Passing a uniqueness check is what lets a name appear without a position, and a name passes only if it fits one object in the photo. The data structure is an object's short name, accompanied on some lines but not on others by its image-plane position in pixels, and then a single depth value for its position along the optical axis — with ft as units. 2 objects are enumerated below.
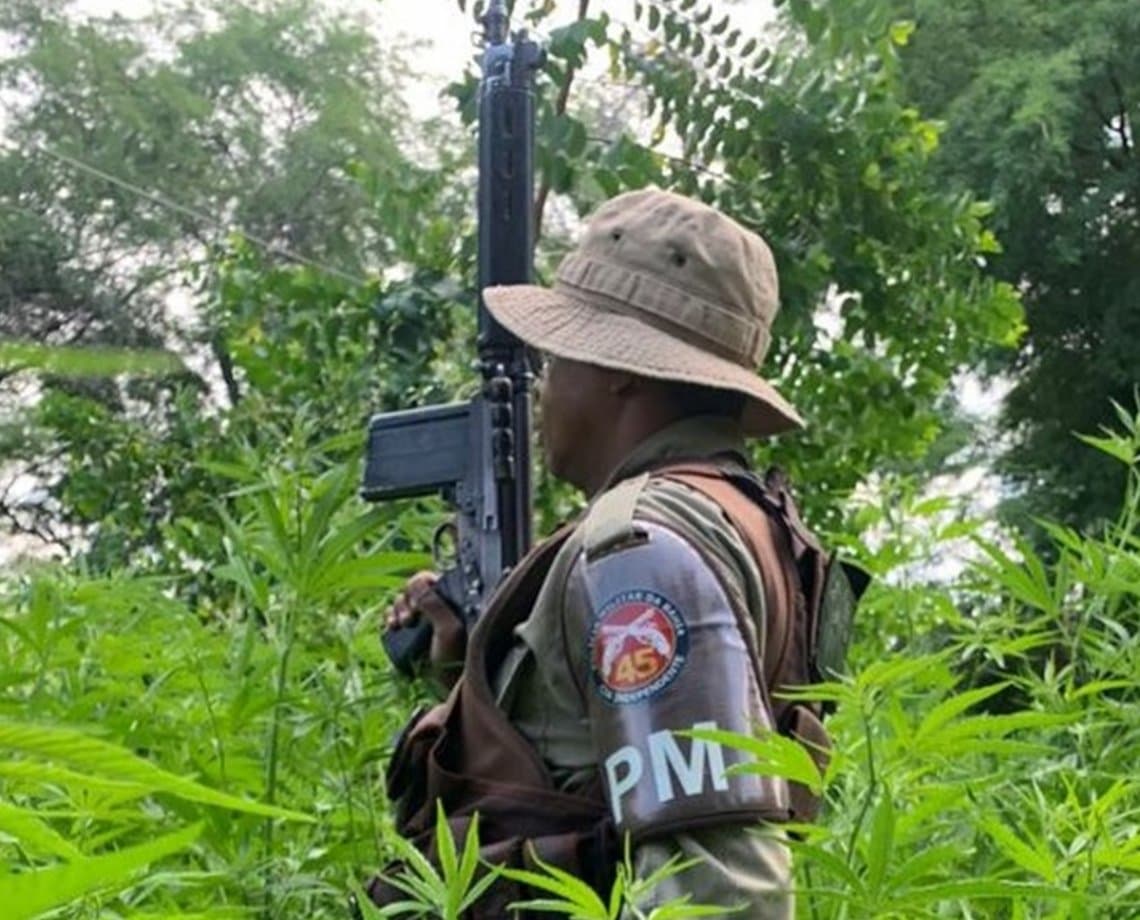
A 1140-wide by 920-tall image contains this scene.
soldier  4.74
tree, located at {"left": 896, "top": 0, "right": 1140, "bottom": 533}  37.96
